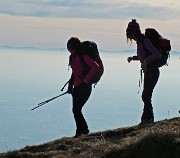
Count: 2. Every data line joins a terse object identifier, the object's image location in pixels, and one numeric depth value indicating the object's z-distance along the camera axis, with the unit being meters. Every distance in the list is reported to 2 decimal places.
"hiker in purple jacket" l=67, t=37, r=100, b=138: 11.91
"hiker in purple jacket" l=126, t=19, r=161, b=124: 12.14
